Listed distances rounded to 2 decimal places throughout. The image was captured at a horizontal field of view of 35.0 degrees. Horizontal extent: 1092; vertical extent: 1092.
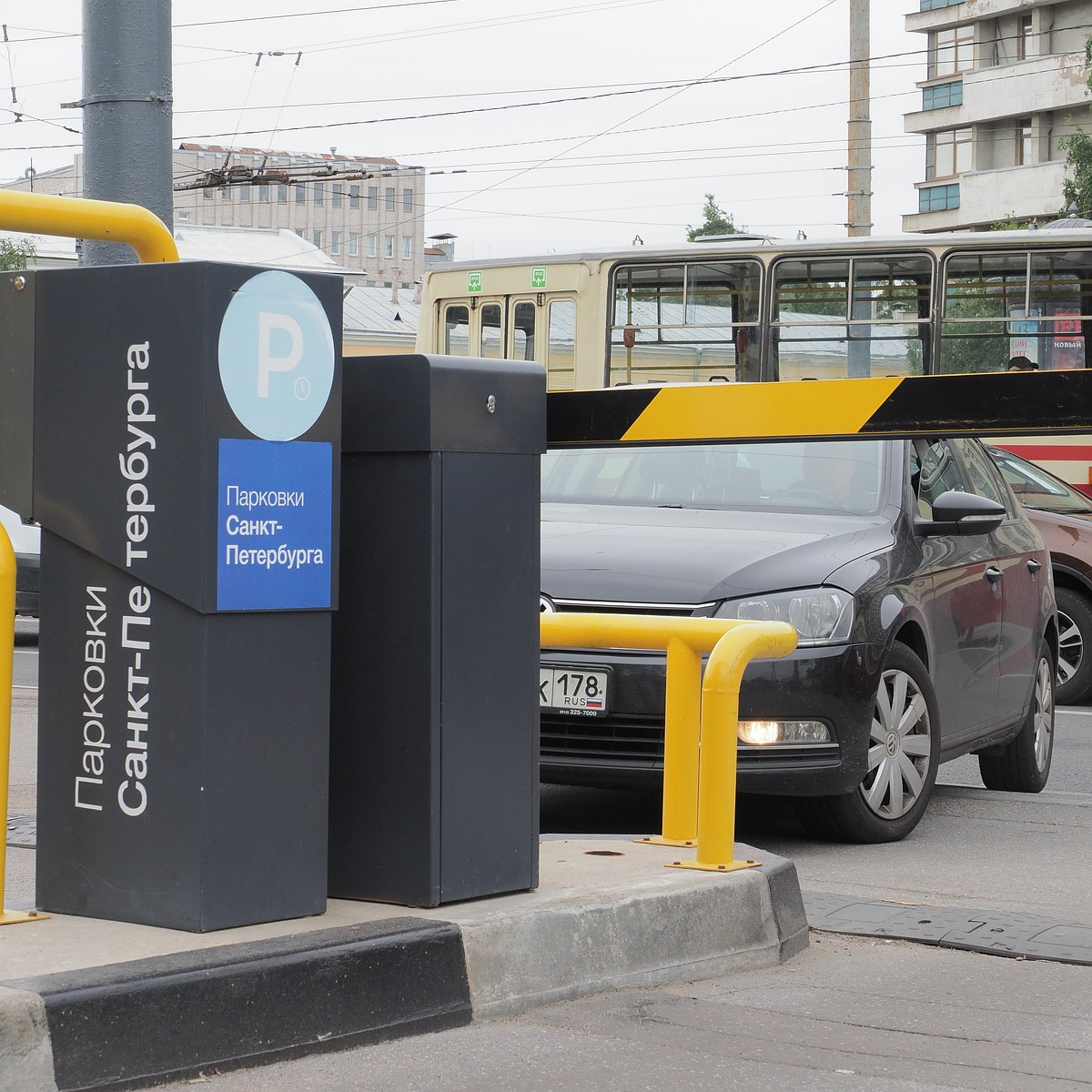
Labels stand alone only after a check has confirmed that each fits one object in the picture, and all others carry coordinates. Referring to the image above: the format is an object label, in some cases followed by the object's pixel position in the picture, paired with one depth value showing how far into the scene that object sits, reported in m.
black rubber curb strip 3.11
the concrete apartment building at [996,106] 69.44
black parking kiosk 3.50
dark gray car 6.13
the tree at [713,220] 62.75
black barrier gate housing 3.90
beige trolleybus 14.55
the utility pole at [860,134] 23.64
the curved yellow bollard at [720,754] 4.50
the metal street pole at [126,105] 5.33
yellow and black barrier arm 3.86
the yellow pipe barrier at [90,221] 3.67
